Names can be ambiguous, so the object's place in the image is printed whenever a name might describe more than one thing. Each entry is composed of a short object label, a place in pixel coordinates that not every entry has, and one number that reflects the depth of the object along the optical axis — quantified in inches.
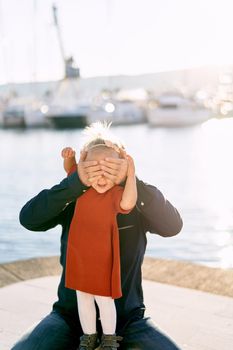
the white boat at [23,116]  2390.5
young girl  96.5
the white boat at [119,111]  2395.4
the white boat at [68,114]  2265.0
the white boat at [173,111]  2399.1
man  99.2
